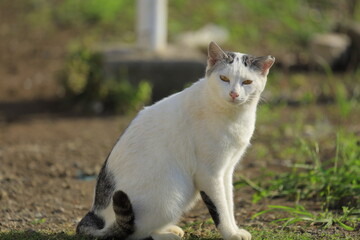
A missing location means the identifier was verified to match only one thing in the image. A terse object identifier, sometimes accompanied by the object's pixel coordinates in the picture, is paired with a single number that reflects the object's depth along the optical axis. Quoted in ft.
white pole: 53.06
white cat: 23.65
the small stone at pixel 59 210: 30.55
